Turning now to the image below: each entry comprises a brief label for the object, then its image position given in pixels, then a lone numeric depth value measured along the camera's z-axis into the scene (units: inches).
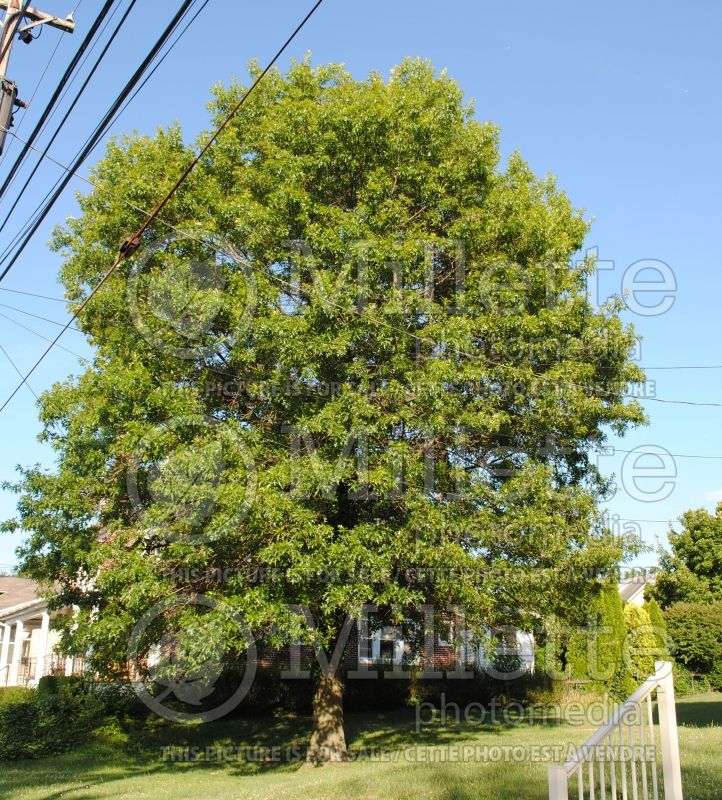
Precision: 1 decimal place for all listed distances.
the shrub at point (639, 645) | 961.5
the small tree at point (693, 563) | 1358.1
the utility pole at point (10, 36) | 346.6
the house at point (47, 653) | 991.0
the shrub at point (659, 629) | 1023.4
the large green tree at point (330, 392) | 432.1
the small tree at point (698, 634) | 1029.2
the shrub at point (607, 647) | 932.6
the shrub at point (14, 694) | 798.4
